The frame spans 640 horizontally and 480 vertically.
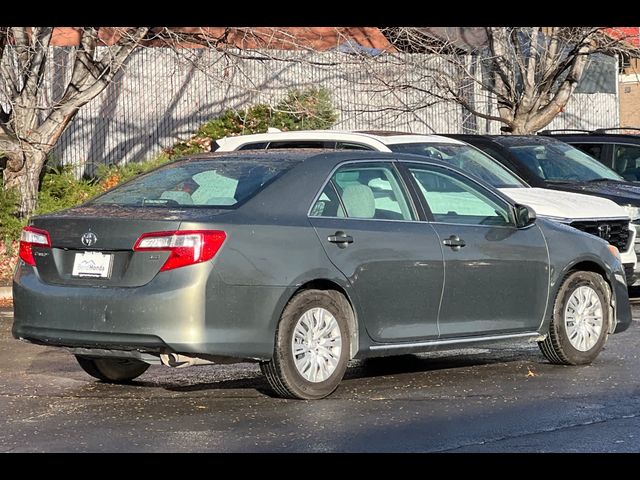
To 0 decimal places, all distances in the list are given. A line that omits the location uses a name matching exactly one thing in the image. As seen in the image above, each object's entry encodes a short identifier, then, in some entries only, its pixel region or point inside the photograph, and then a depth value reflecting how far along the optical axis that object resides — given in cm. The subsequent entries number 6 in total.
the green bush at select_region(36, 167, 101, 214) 1867
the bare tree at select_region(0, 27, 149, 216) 1794
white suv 1286
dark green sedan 780
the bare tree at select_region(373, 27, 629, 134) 2180
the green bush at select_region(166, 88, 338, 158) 2270
